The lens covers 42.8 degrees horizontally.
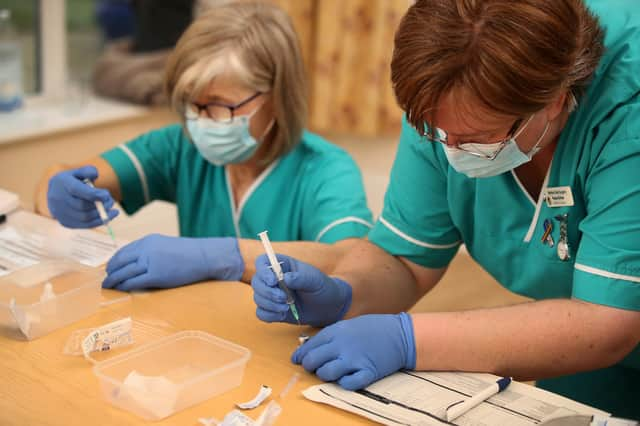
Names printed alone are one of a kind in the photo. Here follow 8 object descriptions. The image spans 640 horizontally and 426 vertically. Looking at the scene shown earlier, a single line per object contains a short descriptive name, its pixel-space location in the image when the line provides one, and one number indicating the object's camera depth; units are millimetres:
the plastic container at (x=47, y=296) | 1297
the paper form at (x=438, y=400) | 1090
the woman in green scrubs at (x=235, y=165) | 1727
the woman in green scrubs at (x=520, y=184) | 1103
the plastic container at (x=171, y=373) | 1088
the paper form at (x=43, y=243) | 1572
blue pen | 1086
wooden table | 1083
